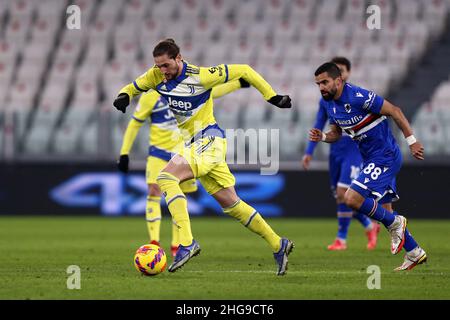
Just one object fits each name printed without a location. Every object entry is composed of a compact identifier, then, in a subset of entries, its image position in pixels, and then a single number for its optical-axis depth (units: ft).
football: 58.90
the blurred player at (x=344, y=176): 83.71
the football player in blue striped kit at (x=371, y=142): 61.21
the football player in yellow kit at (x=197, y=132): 59.82
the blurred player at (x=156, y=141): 77.46
